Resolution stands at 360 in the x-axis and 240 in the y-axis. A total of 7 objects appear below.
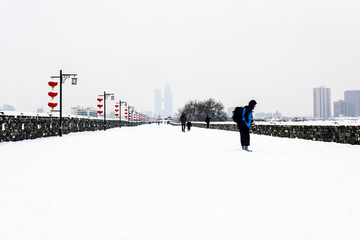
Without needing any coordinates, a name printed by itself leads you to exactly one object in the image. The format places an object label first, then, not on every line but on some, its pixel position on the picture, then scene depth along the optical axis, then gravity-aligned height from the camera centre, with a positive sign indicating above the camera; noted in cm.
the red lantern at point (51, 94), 2236 +197
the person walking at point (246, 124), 1112 -3
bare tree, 11131 +418
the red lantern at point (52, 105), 2216 +125
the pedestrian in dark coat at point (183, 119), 2828 +36
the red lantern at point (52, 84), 2253 +266
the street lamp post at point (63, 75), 2411 +340
